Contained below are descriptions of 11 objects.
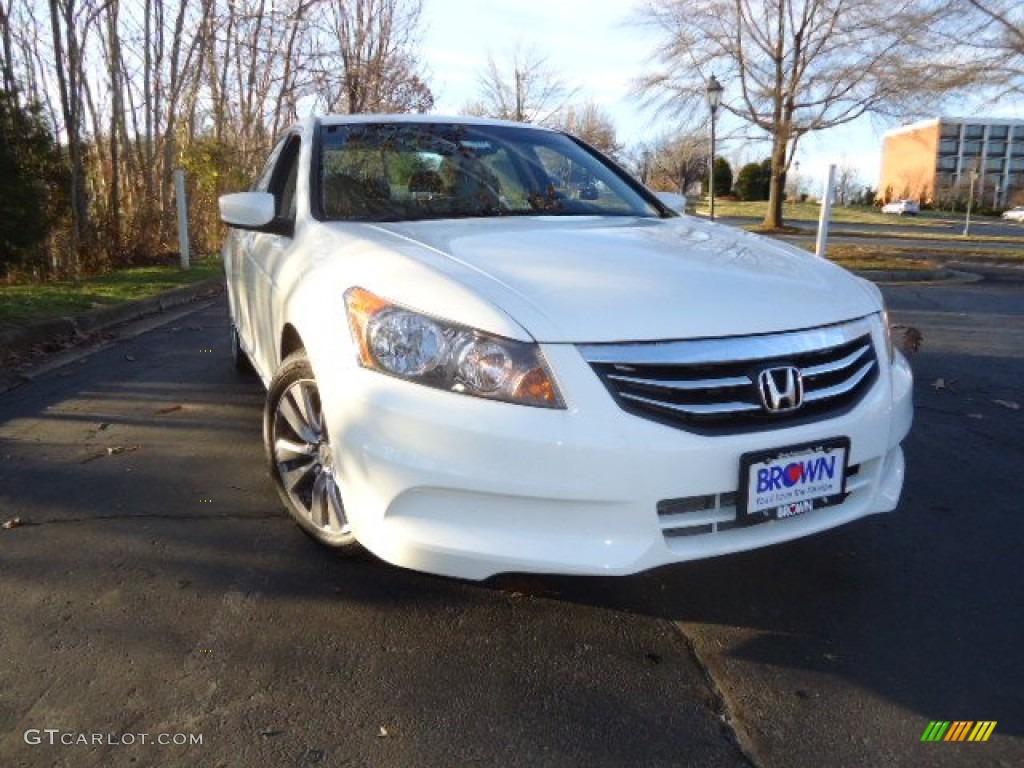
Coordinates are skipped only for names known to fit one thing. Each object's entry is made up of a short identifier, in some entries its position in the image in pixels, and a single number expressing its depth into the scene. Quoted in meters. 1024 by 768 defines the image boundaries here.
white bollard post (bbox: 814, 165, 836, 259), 11.73
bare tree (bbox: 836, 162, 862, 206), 79.81
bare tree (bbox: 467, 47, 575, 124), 28.55
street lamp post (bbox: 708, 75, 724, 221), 19.58
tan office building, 85.70
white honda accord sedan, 2.01
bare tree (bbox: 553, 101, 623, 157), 38.94
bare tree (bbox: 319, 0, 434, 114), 18.38
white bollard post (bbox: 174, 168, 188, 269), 12.66
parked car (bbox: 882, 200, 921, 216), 62.28
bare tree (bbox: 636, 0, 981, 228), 21.22
